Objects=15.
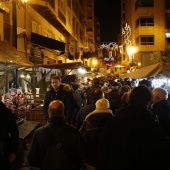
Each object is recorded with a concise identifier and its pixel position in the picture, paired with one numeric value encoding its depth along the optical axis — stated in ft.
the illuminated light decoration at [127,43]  89.66
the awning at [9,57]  24.77
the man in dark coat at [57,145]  9.81
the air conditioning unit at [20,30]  45.59
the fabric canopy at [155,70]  24.86
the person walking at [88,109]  15.57
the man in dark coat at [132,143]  8.11
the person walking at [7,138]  11.38
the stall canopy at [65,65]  31.05
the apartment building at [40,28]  40.38
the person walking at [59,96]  19.24
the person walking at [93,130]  11.92
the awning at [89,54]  91.76
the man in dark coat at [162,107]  13.10
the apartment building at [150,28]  128.99
